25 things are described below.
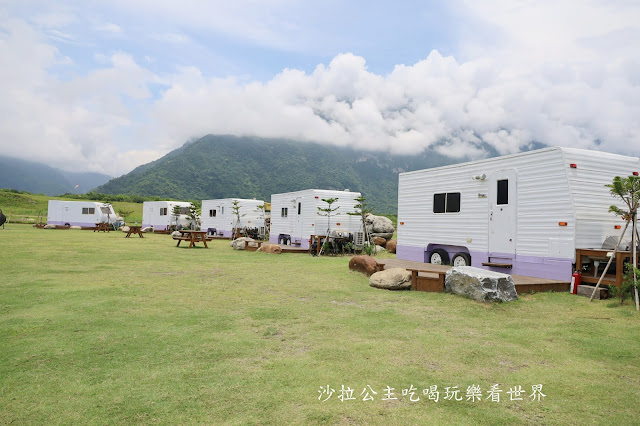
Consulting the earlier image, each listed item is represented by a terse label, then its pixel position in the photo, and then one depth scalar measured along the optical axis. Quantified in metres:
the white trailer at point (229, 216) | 27.23
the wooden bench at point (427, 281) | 8.30
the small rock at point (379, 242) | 21.52
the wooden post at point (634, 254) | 6.77
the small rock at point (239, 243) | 19.58
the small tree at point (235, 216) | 27.08
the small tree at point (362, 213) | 19.03
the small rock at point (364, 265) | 10.65
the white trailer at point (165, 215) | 33.62
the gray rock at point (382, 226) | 22.84
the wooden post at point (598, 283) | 7.31
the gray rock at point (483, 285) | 7.22
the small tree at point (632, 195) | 7.05
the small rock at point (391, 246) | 19.59
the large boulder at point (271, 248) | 17.97
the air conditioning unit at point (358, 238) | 19.55
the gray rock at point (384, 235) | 22.49
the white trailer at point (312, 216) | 19.12
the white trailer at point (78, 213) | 37.56
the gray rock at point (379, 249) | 19.11
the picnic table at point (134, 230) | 26.81
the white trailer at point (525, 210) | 8.62
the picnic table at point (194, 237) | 19.94
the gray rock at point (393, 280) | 8.72
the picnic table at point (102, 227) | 33.81
